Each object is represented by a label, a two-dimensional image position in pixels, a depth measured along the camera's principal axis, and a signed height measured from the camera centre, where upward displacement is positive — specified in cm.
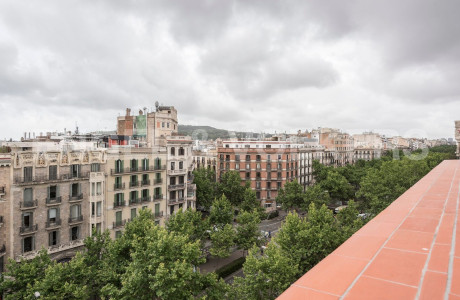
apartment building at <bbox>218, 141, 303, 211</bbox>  6481 -375
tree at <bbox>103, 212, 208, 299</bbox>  1775 -820
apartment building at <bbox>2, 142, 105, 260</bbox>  2722 -508
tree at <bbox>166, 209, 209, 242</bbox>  2803 -818
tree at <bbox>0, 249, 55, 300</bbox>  1967 -962
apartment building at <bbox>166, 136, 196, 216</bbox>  4197 -337
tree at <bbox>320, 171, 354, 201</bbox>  5766 -820
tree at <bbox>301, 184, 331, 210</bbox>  4841 -875
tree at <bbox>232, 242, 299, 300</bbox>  1788 -859
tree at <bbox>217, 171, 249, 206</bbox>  5322 -788
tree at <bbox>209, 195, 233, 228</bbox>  3622 -878
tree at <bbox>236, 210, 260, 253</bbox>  3394 -1047
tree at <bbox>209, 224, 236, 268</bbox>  3212 -1100
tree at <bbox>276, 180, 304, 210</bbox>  5281 -921
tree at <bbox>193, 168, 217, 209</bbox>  5091 -806
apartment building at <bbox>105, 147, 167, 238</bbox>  3459 -475
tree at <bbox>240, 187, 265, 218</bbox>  4669 -912
